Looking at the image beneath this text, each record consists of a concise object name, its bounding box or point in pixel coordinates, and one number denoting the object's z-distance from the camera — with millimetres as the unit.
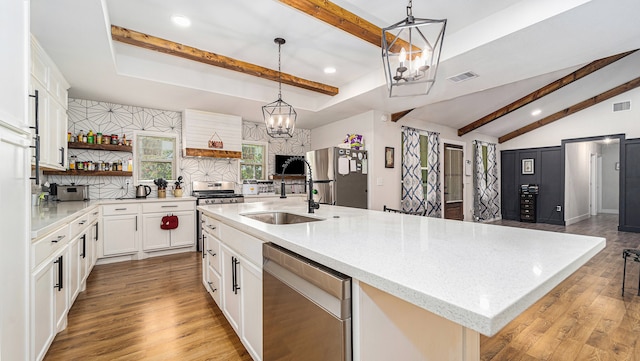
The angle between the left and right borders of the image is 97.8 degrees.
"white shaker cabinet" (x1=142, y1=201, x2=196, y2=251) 4094
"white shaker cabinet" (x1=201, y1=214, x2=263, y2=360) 1566
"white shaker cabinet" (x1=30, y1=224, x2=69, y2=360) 1552
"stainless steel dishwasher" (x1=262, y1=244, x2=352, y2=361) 926
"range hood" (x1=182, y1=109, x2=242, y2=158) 4664
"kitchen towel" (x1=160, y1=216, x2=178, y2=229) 4137
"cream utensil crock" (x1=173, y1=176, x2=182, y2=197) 4648
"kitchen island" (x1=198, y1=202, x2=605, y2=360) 636
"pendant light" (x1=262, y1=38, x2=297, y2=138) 3184
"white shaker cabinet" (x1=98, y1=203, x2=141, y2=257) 3812
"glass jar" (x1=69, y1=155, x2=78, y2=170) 3914
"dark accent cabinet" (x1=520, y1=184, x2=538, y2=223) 7387
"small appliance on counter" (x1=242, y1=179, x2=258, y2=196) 5375
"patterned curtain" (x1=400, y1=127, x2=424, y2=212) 5516
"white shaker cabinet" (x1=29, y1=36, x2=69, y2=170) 2440
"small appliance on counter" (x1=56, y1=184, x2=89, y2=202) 3632
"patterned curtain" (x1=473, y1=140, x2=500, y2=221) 7230
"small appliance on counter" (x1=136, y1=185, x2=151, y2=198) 4301
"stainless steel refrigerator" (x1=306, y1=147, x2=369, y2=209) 4551
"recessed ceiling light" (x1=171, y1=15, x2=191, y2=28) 2592
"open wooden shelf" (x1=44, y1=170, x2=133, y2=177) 3846
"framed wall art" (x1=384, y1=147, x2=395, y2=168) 5180
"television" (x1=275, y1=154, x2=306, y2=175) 5840
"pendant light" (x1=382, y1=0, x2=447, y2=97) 1503
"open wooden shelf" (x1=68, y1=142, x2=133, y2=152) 3887
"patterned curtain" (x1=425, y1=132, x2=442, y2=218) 5965
